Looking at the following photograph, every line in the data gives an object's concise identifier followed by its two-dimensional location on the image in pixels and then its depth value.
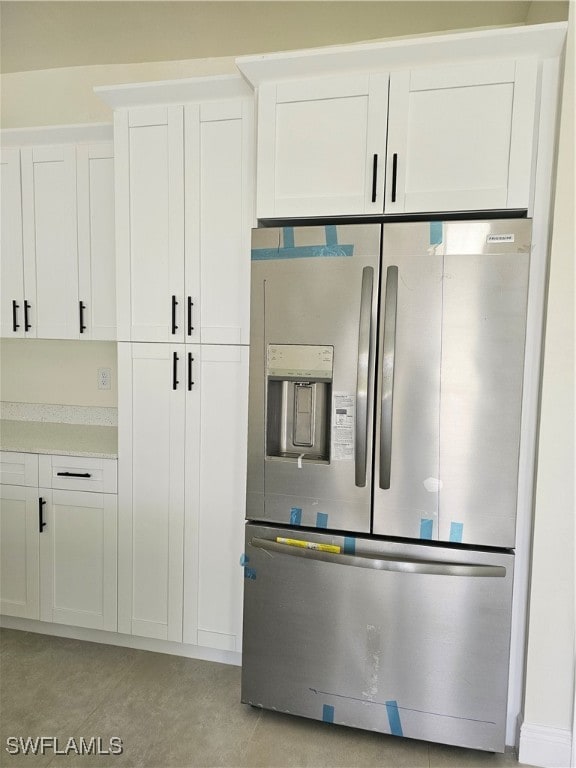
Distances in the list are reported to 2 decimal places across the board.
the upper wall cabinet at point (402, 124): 1.75
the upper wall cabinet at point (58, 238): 2.65
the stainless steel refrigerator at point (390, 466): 1.78
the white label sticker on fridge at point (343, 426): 1.87
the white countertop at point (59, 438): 2.51
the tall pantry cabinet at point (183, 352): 2.24
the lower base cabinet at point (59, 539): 2.47
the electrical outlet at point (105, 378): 3.03
